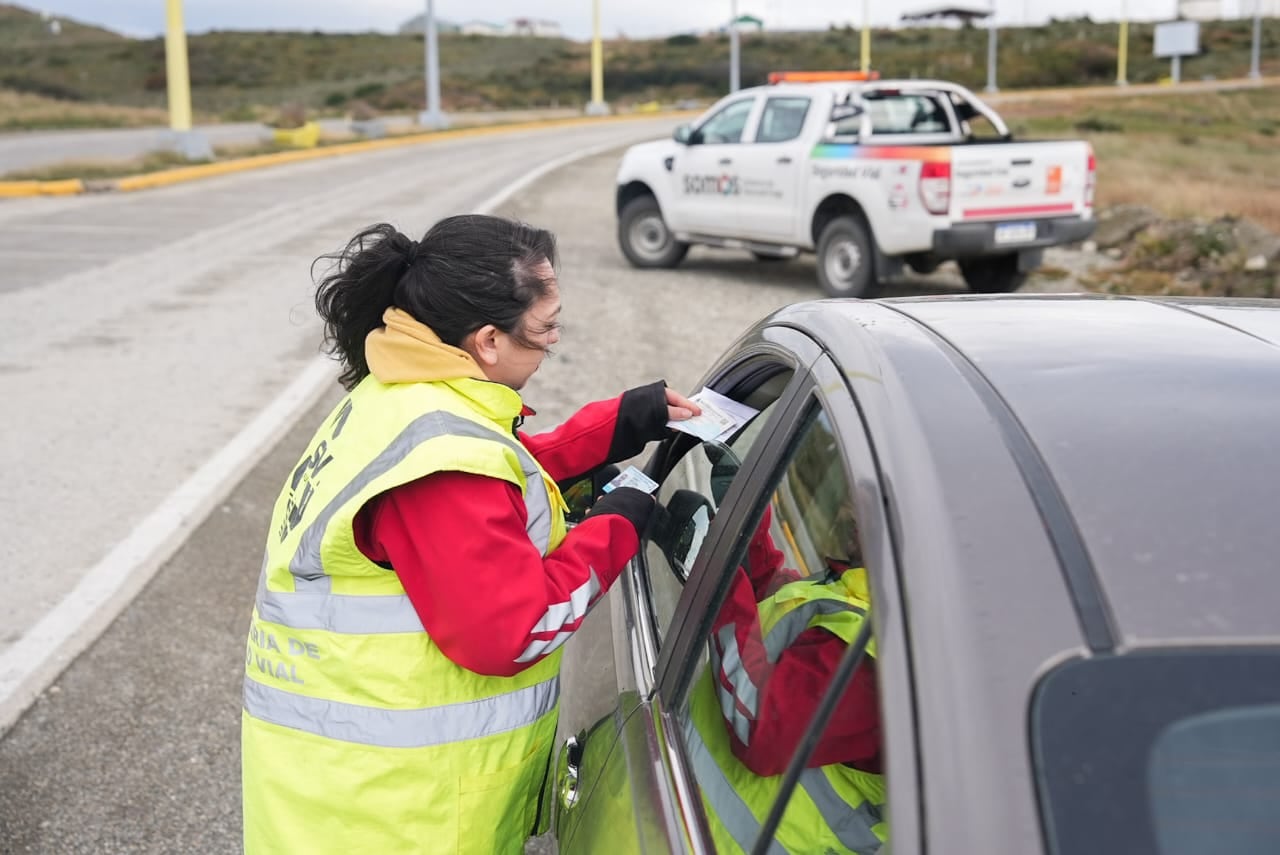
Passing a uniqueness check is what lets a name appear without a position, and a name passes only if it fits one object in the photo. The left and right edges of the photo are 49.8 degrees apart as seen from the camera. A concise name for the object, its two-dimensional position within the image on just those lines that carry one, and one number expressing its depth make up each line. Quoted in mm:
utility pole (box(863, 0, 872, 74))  55744
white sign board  81750
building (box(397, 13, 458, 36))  122562
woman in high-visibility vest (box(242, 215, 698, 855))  1928
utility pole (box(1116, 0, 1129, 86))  74688
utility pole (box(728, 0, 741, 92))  52312
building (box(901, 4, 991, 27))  69356
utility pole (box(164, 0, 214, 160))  25500
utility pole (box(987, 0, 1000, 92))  67125
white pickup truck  10797
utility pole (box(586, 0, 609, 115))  52969
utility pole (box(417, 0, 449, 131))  37312
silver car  1153
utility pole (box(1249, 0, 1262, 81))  72750
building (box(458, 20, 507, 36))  120875
